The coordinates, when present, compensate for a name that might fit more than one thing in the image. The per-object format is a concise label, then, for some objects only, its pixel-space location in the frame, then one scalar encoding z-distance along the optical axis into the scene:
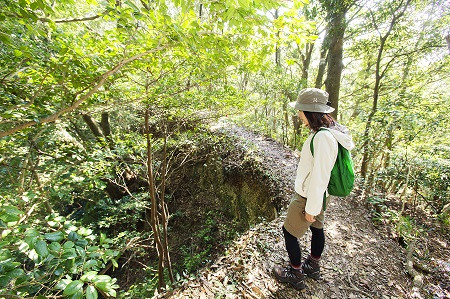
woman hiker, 1.90
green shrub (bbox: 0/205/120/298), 1.04
